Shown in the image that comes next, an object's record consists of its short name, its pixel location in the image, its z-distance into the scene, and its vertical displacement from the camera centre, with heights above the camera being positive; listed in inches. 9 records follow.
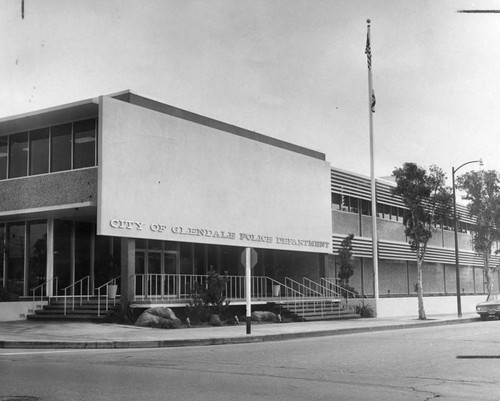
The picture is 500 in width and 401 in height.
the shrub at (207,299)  997.2 -31.8
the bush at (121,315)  923.4 -49.4
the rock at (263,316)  1087.6 -64.4
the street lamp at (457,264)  1472.8 +19.7
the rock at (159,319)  896.3 -54.3
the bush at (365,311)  1350.9 -71.8
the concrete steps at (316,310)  1170.8 -62.2
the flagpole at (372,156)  1344.7 +242.0
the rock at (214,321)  993.5 -64.0
